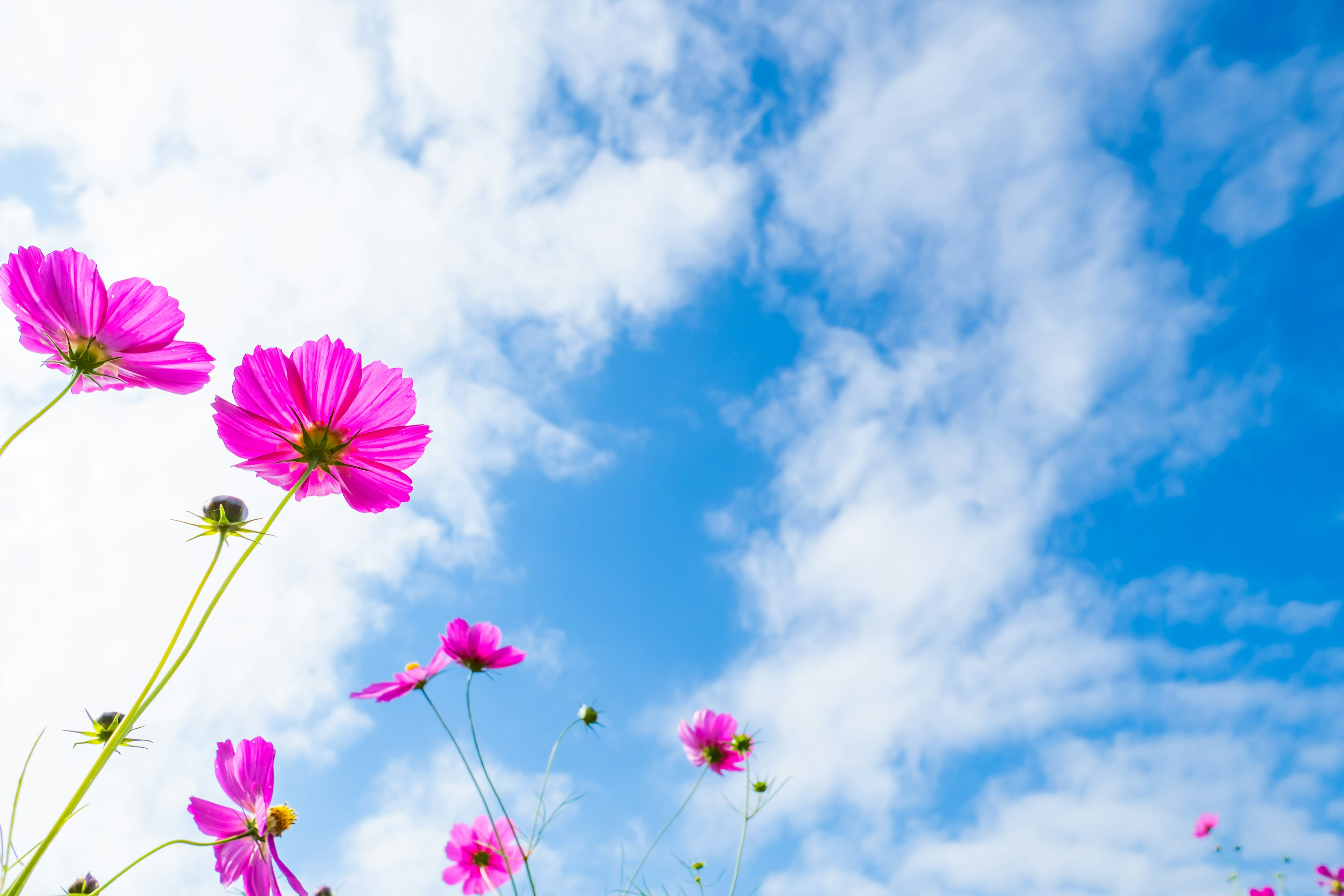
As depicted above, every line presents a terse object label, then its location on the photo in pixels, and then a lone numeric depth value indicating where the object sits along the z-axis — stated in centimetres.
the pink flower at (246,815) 69
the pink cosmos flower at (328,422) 67
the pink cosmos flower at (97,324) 64
